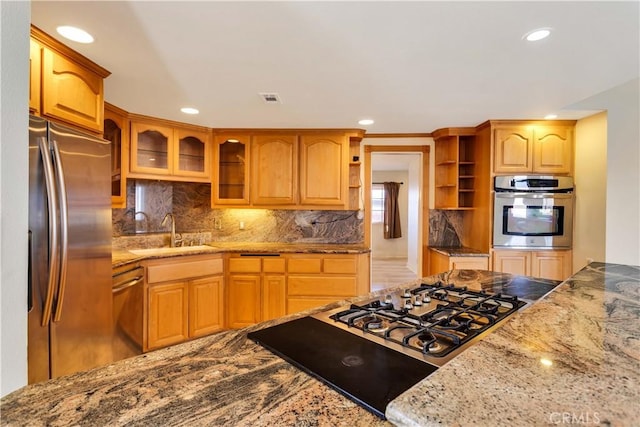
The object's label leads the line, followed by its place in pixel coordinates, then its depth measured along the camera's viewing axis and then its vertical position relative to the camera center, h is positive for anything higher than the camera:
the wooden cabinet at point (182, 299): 2.73 -0.87
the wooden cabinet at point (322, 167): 3.55 +0.54
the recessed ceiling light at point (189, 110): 2.85 +0.98
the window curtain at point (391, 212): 7.87 +0.03
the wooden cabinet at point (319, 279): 3.27 -0.74
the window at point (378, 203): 8.03 +0.27
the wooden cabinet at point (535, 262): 3.21 -0.52
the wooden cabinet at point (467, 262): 3.23 -0.52
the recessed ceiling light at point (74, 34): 1.56 +0.95
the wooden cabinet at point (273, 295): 3.27 -0.91
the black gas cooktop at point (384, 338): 0.73 -0.41
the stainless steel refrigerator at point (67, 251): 1.33 -0.21
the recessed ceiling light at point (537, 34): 1.56 +0.97
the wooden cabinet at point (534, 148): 3.21 +0.73
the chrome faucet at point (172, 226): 3.36 -0.17
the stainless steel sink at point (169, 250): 2.84 -0.41
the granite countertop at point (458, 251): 3.22 -0.43
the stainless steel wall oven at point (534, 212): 3.20 +0.03
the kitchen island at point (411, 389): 0.48 -0.32
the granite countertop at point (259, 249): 2.77 -0.41
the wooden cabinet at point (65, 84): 1.61 +0.76
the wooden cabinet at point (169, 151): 3.10 +0.67
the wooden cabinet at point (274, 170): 3.56 +0.50
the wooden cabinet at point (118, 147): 2.82 +0.62
